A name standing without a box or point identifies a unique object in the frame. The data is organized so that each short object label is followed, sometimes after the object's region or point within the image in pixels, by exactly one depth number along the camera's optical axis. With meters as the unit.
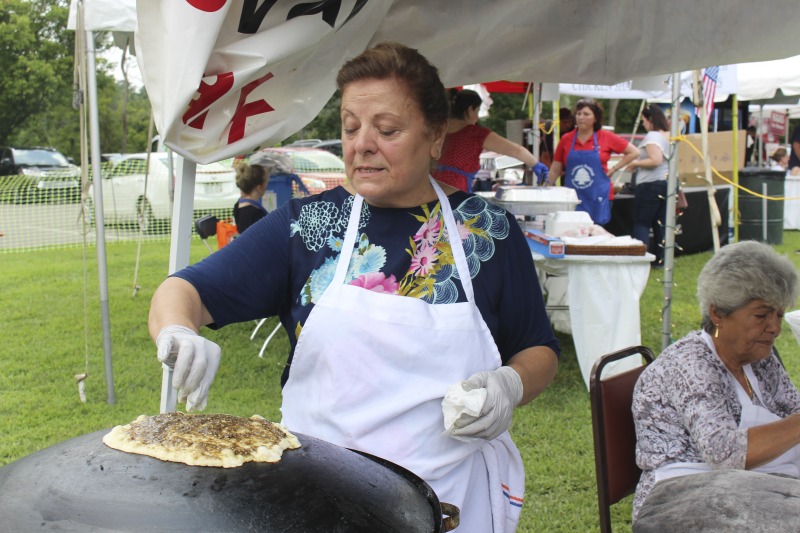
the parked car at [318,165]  11.52
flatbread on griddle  1.25
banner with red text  1.64
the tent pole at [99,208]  3.98
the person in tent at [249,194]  5.70
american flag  5.17
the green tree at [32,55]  26.22
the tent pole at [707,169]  3.88
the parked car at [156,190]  11.59
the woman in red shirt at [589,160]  6.61
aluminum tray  4.68
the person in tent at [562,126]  8.34
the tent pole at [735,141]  6.65
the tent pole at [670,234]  4.15
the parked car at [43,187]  10.70
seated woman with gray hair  2.09
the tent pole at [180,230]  1.99
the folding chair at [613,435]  2.27
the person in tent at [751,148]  13.13
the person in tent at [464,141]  4.74
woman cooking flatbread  1.63
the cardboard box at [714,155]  8.05
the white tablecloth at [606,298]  4.32
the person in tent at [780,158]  15.88
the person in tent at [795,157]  12.36
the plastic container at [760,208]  9.88
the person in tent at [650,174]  7.68
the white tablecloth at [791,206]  11.88
